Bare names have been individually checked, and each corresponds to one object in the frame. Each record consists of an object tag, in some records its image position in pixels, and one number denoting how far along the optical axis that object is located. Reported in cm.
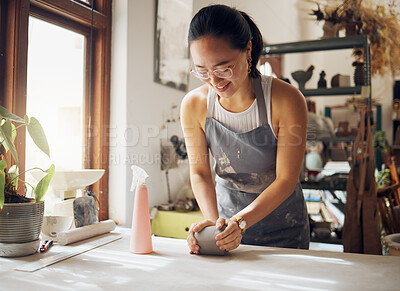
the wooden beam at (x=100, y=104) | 211
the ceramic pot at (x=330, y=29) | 282
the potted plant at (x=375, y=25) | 283
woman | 116
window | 173
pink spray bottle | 114
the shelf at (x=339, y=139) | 264
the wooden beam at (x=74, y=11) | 174
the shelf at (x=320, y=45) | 260
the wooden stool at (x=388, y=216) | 257
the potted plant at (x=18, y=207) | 109
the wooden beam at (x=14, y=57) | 154
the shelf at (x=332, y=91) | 261
